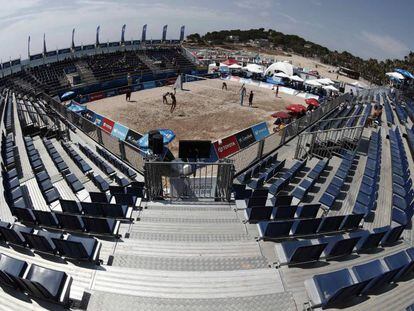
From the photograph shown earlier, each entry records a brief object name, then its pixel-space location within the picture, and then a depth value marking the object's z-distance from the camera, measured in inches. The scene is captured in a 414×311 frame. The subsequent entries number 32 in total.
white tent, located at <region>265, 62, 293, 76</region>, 1753.0
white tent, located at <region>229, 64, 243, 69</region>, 2003.3
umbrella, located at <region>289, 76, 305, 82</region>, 1677.9
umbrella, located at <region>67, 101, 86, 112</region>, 1139.0
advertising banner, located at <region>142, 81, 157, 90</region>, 1762.6
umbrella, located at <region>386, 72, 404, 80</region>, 1651.1
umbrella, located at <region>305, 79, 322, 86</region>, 1542.1
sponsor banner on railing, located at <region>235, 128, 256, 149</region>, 782.5
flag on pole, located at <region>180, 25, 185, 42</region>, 2695.6
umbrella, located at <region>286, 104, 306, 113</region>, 1059.7
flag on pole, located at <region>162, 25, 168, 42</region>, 2634.1
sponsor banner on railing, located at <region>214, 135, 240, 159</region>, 706.6
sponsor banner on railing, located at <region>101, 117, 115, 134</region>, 928.8
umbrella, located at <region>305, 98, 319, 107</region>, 1196.8
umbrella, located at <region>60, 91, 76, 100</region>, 1423.5
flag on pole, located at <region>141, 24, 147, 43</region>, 2514.8
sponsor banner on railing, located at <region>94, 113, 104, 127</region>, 1018.2
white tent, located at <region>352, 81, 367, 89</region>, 1702.5
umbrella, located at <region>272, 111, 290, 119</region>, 984.3
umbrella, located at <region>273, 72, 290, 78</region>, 1702.1
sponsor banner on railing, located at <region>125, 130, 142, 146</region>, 793.1
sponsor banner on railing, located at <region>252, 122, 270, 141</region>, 846.5
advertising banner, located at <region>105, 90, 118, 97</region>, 1573.6
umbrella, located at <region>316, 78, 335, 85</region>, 1552.7
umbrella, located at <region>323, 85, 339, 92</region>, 1483.5
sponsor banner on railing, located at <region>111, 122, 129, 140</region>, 853.8
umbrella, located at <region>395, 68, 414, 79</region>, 1681.8
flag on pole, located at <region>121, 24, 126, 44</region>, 2402.2
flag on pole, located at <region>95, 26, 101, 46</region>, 2212.1
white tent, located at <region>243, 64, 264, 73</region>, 1886.1
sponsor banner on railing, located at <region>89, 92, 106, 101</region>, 1509.6
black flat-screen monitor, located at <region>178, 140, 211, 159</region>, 473.1
